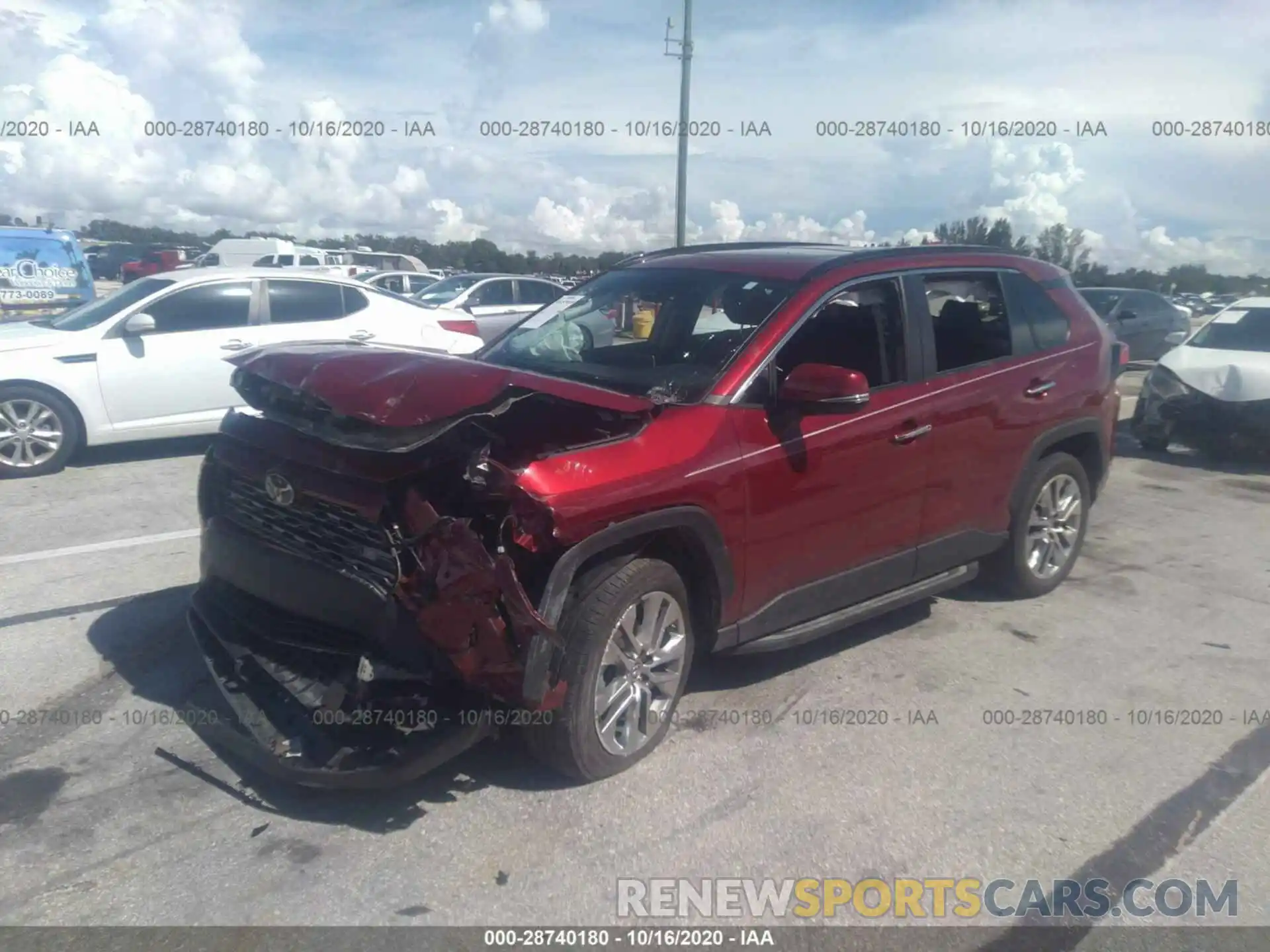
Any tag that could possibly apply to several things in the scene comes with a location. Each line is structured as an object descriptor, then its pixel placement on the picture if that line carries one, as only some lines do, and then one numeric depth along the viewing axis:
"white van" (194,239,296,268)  35.38
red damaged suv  3.35
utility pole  18.72
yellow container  4.89
